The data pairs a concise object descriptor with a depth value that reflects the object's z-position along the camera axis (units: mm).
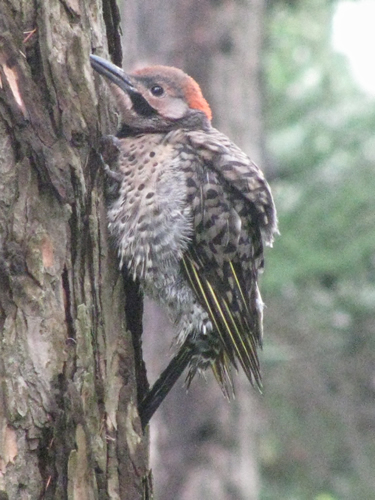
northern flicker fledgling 6258
